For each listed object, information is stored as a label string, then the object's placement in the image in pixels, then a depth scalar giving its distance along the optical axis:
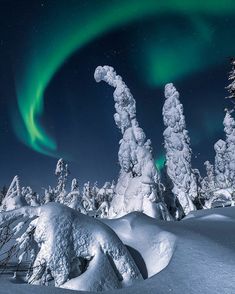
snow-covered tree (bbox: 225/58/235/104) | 12.22
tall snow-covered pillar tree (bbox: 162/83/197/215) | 25.30
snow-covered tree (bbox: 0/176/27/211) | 29.93
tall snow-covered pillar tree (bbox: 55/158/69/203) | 47.78
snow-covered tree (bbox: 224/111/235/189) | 37.06
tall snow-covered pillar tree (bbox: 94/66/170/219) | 16.94
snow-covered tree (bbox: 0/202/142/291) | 5.41
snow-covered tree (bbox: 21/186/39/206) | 51.41
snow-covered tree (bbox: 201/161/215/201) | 61.12
